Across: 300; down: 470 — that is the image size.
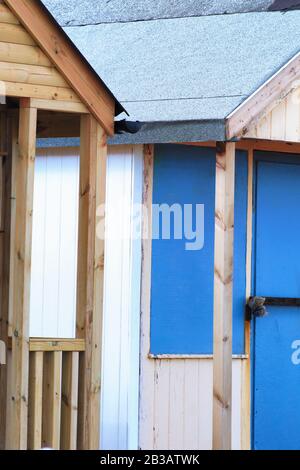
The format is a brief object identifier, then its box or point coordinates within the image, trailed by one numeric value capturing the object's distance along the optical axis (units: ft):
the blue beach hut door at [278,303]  52.45
